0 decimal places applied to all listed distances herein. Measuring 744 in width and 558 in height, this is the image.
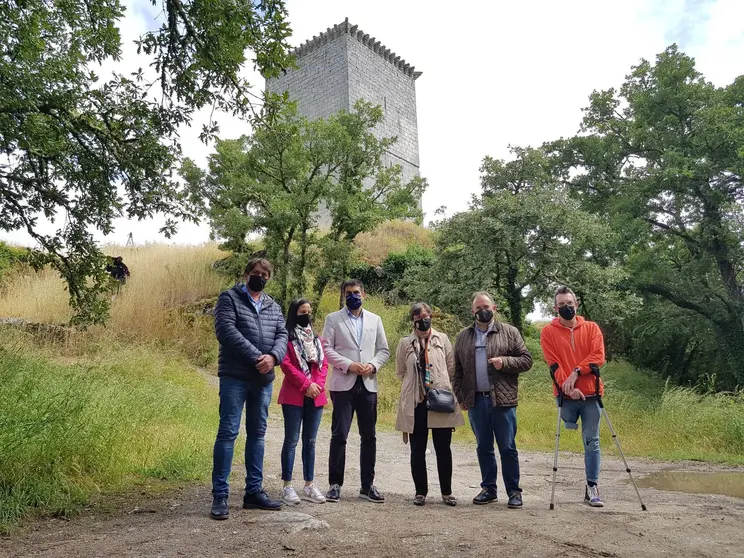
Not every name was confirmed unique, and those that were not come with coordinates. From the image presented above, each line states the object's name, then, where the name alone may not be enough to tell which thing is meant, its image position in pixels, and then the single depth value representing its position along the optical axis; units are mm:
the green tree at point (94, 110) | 4949
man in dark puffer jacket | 3848
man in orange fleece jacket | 4480
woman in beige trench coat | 4387
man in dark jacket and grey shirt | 4359
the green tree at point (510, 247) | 12898
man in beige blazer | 4418
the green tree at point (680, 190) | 15391
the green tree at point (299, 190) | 15086
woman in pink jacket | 4250
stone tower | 32375
